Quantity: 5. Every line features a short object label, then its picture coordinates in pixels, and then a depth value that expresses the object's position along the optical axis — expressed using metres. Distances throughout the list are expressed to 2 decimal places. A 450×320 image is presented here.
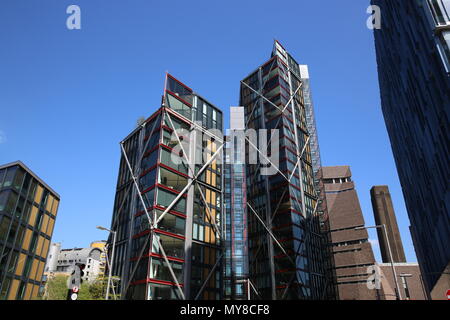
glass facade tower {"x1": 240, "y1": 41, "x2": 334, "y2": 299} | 61.84
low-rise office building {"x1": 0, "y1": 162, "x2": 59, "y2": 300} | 48.31
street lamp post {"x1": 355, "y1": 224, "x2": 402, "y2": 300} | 22.17
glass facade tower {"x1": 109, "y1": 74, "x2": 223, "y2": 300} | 43.25
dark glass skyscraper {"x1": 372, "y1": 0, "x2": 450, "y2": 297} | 23.67
